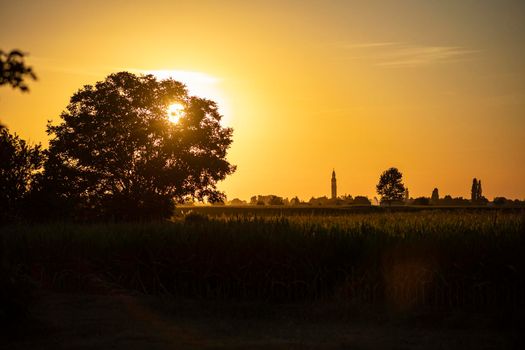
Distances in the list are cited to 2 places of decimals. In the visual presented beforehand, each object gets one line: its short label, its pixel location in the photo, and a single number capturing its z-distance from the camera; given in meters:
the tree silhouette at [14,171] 37.56
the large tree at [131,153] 43.91
